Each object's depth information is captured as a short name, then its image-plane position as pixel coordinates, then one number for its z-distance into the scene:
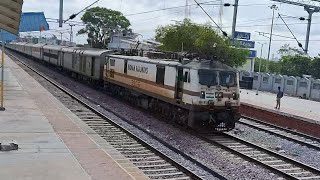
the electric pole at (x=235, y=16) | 43.00
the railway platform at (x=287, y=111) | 19.42
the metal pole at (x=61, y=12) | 30.28
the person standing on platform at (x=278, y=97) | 24.75
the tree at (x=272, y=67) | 79.31
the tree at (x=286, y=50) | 83.09
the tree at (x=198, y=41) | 40.88
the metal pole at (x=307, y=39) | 48.43
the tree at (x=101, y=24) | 73.81
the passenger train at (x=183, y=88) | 15.39
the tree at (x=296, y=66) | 56.88
